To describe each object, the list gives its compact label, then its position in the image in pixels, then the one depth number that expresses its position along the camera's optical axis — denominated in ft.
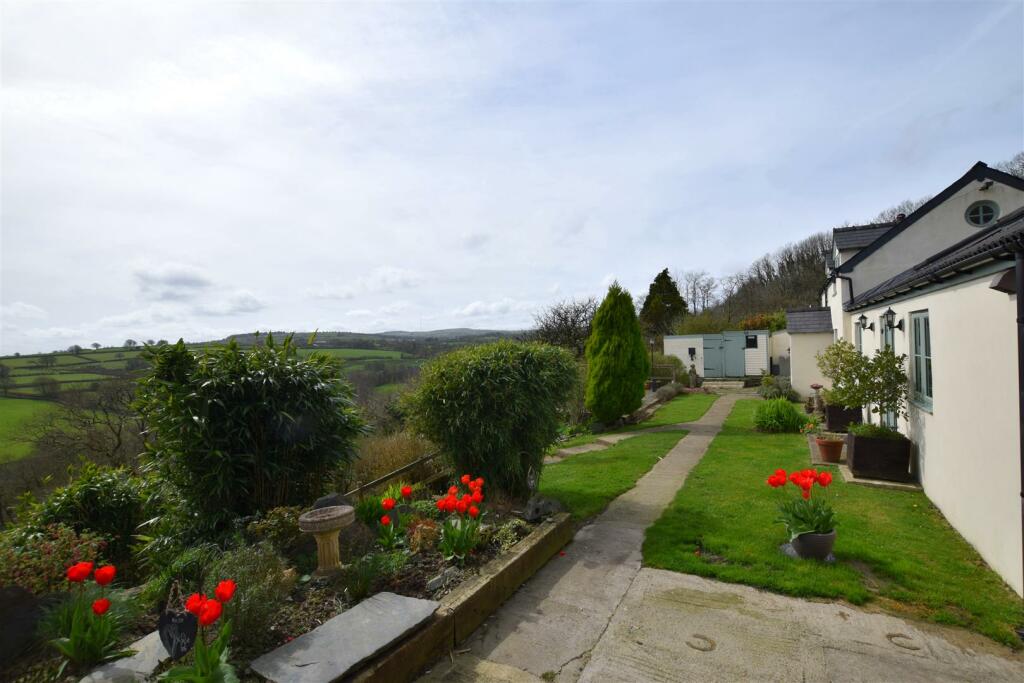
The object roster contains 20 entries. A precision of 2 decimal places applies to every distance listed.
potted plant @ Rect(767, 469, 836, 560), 15.29
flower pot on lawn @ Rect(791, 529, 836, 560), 15.23
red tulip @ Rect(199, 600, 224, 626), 7.78
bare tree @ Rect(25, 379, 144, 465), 47.32
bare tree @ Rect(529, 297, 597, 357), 70.74
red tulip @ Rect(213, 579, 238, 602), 8.36
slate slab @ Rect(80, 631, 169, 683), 8.67
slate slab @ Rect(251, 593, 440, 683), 8.82
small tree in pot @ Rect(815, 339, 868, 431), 25.73
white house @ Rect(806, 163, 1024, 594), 13.23
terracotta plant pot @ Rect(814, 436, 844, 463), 28.12
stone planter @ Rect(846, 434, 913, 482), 23.86
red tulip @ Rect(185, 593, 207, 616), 7.91
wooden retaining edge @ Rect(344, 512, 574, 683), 9.86
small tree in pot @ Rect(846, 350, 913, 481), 23.98
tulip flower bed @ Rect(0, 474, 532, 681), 9.10
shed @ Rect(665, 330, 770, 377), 82.38
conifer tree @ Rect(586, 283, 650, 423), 47.16
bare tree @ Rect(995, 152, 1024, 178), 77.60
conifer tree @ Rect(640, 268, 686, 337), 122.83
